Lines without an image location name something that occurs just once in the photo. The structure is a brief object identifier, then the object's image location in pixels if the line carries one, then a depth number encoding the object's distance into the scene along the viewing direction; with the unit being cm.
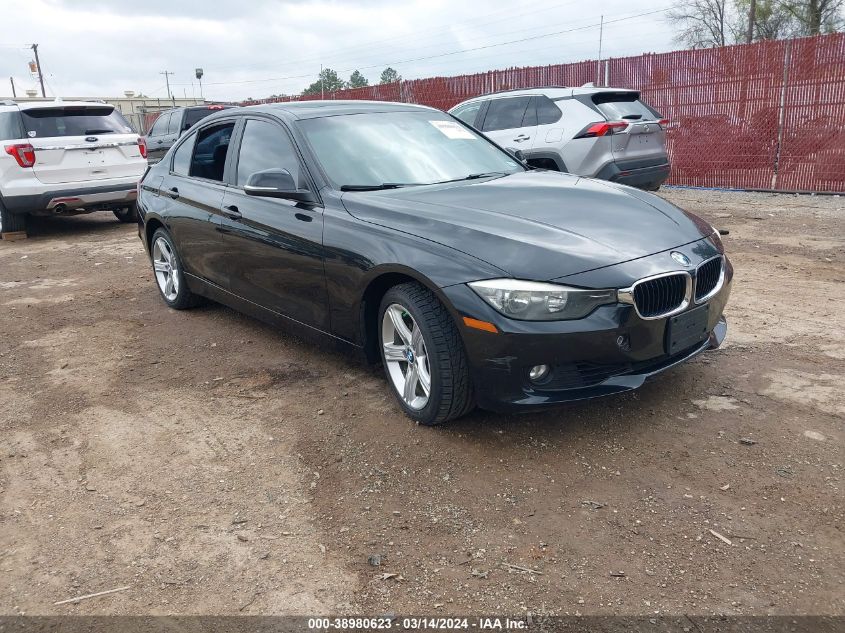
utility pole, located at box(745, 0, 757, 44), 3638
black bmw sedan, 310
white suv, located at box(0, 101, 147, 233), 944
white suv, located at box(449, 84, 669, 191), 863
